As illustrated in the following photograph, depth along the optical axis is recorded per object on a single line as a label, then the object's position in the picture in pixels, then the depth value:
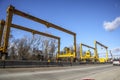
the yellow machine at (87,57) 33.12
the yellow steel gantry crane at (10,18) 13.17
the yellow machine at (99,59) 36.96
